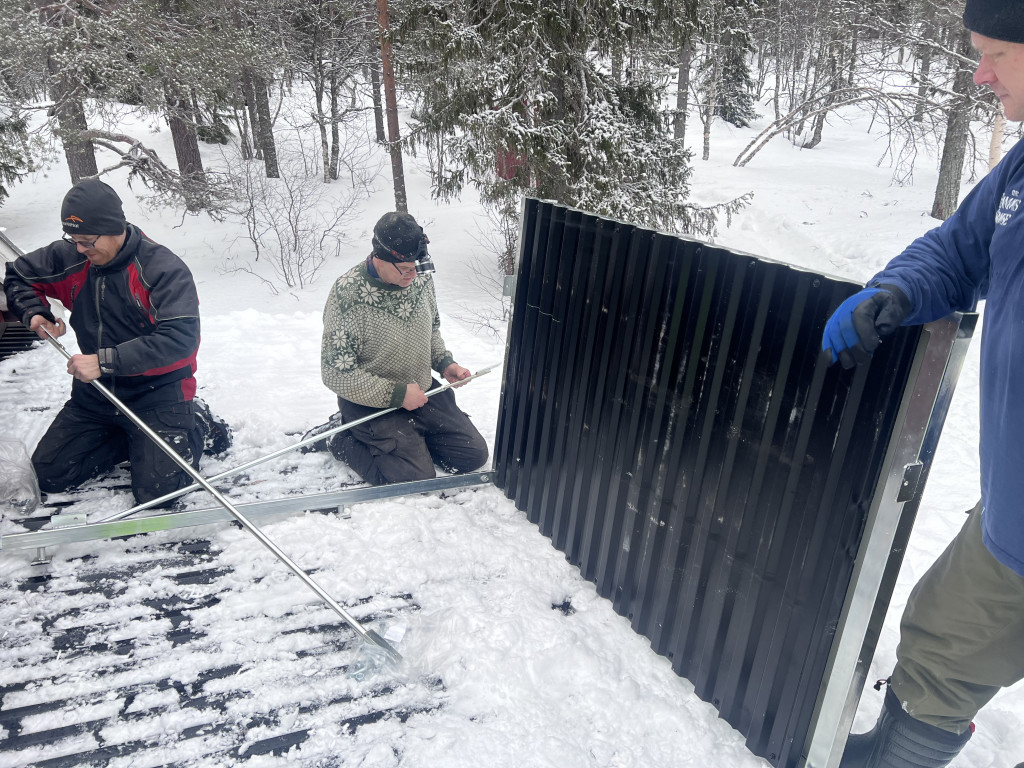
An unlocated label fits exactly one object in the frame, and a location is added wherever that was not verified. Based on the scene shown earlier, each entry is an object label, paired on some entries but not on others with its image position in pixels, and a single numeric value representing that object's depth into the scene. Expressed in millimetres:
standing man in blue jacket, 1455
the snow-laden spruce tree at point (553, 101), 7566
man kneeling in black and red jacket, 3127
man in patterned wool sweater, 3486
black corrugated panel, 1790
